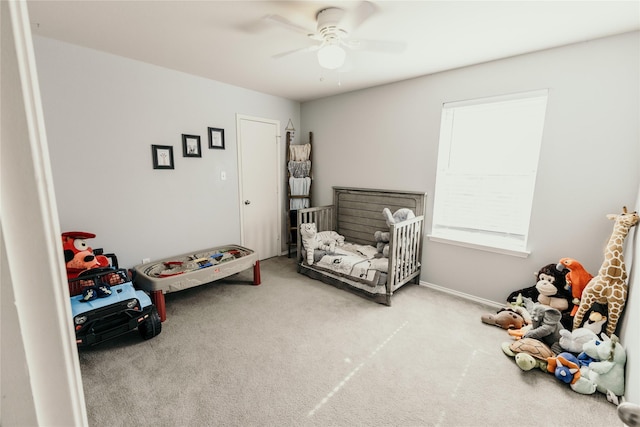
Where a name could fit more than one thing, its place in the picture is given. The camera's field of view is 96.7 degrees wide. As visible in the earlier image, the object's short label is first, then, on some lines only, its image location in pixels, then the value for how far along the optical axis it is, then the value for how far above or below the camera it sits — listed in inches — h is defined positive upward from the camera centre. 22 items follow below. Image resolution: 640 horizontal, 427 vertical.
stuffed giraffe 76.2 -28.5
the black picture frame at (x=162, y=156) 117.9 +5.0
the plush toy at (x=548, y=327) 82.4 -44.6
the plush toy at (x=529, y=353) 77.1 -49.8
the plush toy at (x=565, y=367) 72.0 -49.5
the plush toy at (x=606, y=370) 67.5 -46.9
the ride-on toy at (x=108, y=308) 79.1 -40.5
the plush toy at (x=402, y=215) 123.1 -18.7
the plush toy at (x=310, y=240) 134.5 -33.2
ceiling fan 69.4 +36.9
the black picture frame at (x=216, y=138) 134.6 +14.7
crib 113.8 -30.6
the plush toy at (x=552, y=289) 91.0 -37.1
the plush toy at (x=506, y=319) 95.7 -49.5
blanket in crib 115.3 -39.7
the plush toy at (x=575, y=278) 87.6 -32.0
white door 150.2 -7.8
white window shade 103.2 +1.2
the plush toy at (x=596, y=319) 78.6 -39.6
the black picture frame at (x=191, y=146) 126.3 +10.1
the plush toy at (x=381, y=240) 134.0 -32.7
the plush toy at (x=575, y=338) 77.0 -44.8
